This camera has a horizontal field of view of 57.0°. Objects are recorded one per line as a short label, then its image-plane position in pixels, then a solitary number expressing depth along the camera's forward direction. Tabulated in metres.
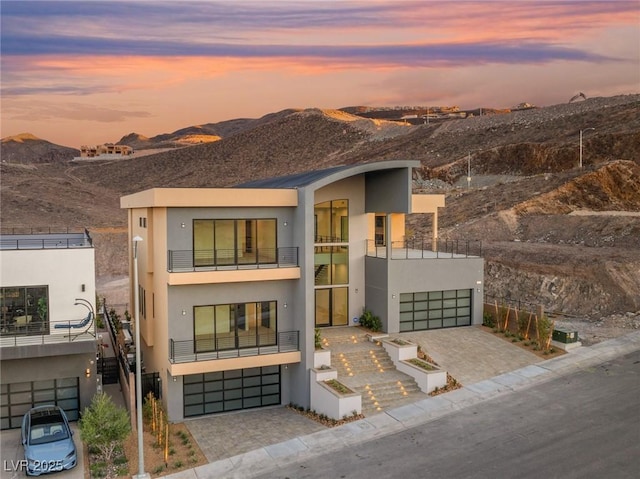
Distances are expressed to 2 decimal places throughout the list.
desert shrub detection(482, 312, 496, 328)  30.14
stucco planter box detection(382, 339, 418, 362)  24.45
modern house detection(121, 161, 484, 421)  21.56
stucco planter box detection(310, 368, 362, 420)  20.48
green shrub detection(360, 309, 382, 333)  28.28
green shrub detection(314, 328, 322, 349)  24.60
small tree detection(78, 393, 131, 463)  16.97
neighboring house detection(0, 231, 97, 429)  20.62
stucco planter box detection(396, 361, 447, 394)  22.56
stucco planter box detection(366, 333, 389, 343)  26.67
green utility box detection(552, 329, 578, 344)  26.89
